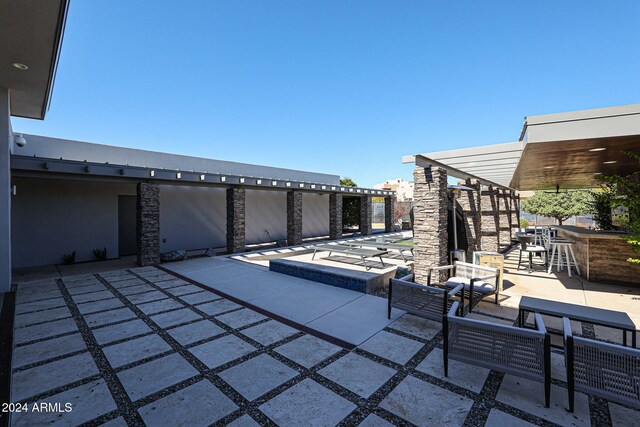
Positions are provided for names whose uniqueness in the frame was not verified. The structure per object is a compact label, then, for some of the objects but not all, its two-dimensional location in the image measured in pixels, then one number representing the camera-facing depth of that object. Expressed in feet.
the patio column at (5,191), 23.29
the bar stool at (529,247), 28.71
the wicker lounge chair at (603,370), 7.64
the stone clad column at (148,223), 33.55
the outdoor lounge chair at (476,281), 16.95
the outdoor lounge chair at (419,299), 13.60
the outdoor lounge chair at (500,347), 8.89
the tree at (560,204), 70.17
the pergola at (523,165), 14.94
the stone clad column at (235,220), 41.81
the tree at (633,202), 17.24
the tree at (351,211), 71.82
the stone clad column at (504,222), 46.19
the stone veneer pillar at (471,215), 32.78
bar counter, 22.84
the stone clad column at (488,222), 36.88
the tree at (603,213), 35.58
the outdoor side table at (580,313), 10.91
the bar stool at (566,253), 26.67
